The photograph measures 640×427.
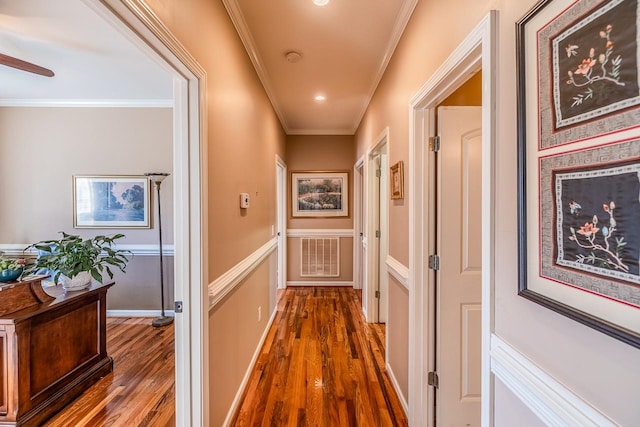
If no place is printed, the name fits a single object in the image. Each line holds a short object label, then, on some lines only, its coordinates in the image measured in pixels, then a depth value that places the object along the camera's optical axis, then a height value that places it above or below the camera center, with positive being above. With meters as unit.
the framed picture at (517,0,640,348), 0.52 +0.11
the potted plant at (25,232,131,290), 2.10 -0.35
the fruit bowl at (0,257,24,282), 1.84 -0.35
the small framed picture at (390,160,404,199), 1.91 +0.23
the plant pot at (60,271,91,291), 2.17 -0.51
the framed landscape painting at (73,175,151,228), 3.50 +0.18
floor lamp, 3.36 -0.25
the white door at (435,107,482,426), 1.59 -0.30
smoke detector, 2.31 +1.31
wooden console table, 1.68 -0.89
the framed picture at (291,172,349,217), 4.80 +0.34
